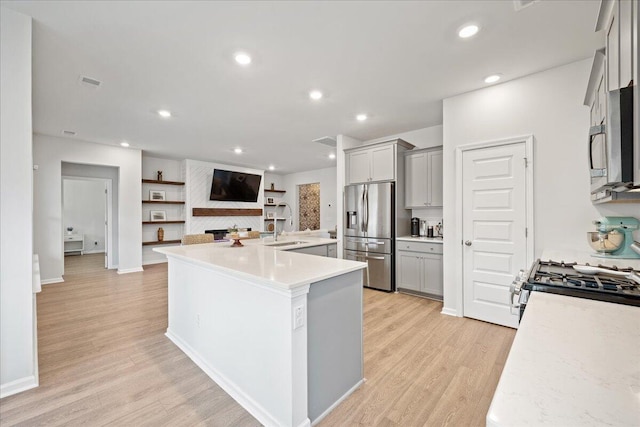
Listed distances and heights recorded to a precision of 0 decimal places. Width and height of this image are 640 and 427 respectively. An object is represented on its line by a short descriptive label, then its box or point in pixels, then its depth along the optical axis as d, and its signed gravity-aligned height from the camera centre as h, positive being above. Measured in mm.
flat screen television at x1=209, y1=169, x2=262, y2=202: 7352 +733
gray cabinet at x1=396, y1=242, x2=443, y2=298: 3939 -840
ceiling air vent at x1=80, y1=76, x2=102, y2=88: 2908 +1409
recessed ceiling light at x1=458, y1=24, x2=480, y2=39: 2139 +1427
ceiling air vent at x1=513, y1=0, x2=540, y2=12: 1835 +1395
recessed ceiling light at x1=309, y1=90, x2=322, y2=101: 3296 +1426
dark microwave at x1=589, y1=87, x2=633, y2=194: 934 +261
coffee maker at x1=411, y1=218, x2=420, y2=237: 4621 -251
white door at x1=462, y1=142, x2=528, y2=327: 2936 -169
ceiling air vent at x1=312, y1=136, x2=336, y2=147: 5230 +1394
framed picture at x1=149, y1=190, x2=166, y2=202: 6812 +425
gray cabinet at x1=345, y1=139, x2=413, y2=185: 4453 +859
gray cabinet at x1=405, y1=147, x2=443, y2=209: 4270 +531
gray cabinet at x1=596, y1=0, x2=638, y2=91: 1004 +719
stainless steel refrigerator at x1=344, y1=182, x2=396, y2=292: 4395 -301
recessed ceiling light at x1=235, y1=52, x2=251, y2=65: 2487 +1416
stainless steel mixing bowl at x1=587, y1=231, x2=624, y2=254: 2234 -243
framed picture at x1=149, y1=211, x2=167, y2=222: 6850 -91
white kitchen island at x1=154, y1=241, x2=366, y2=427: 1560 -776
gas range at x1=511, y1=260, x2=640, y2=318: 1229 -360
